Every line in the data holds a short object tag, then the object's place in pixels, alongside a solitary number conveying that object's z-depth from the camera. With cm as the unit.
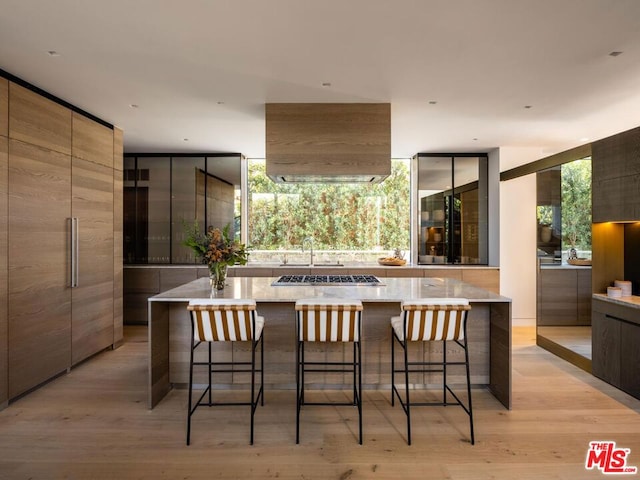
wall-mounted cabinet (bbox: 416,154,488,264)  632
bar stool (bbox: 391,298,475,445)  282
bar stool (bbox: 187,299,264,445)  279
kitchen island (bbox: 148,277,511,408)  346
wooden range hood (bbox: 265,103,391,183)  399
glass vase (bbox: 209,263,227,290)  354
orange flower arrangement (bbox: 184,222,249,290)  352
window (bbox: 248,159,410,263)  663
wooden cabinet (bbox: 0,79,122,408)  320
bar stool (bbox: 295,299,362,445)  278
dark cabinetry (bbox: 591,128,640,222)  350
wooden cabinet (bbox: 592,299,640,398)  341
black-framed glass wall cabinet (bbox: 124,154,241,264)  643
